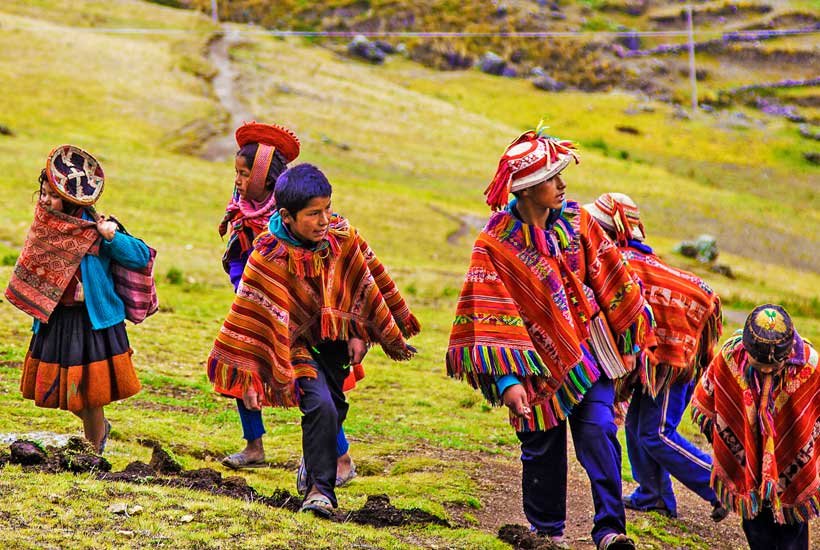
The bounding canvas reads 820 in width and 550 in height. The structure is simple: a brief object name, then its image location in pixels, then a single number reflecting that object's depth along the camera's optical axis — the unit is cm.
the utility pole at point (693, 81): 6806
